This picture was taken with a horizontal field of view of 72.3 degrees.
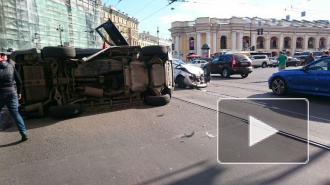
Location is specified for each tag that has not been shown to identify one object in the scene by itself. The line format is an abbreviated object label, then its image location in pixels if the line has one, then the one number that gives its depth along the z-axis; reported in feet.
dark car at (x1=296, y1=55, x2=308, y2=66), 118.92
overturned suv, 18.37
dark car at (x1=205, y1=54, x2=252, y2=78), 49.85
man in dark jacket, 13.37
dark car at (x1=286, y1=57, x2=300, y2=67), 113.70
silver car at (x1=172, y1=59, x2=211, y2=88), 33.78
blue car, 22.38
